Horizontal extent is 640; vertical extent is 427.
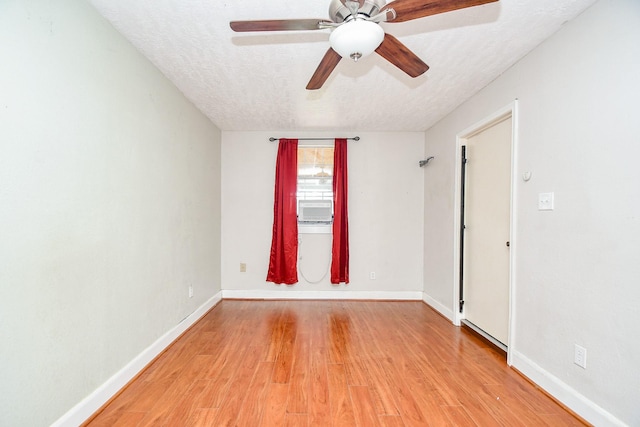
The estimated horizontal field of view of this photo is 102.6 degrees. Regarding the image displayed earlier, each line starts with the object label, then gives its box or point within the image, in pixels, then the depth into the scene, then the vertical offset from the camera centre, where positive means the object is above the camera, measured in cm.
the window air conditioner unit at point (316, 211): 364 +0
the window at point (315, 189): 365 +33
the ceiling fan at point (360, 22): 109 +86
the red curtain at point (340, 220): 357 -12
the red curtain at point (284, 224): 358 -19
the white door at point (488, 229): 222 -15
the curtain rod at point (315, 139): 365 +103
